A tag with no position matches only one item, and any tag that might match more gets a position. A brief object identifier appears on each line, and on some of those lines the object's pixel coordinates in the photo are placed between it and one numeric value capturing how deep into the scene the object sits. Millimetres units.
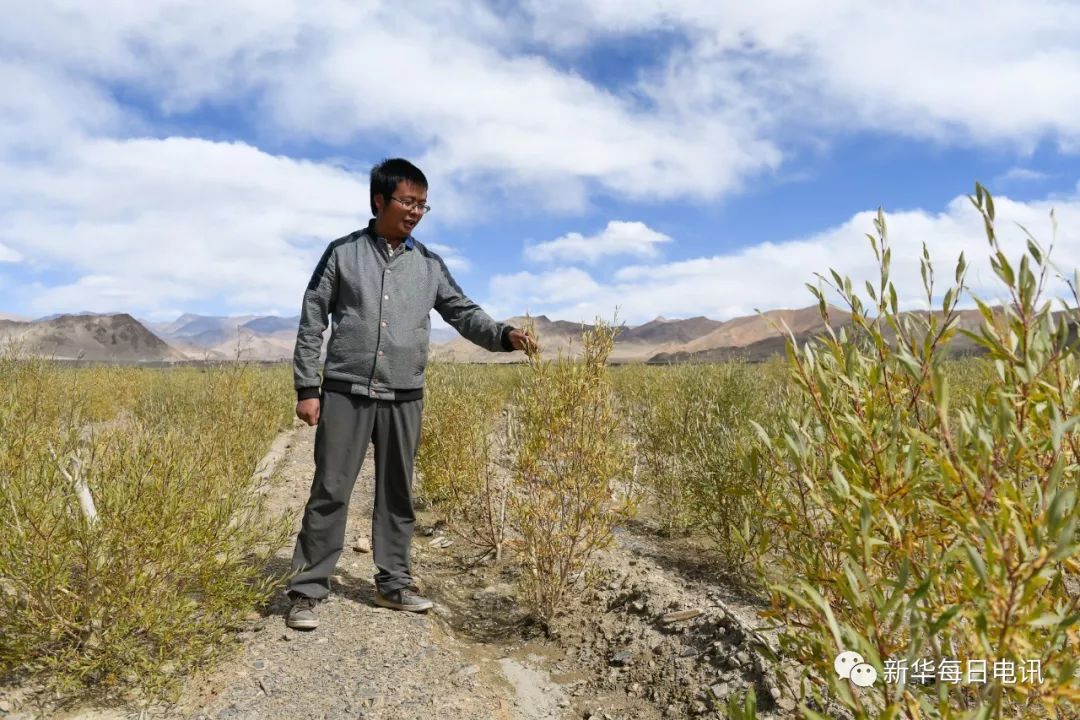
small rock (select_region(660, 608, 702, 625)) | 3314
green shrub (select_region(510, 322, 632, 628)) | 3186
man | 3070
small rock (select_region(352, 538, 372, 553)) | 4510
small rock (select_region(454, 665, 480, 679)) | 2824
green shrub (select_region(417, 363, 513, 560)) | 4828
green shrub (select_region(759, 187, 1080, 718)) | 938
